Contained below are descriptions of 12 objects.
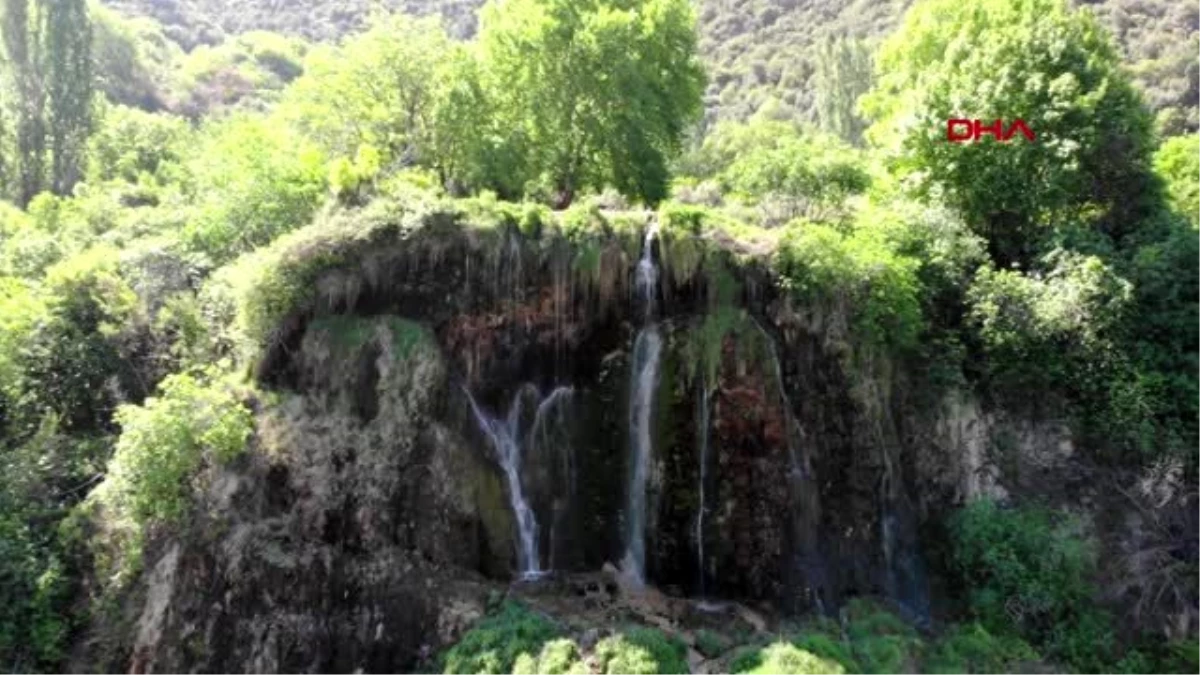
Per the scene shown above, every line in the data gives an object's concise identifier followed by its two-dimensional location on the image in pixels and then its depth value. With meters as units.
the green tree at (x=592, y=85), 22.23
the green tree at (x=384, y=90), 24.72
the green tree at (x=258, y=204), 21.16
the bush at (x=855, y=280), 17.25
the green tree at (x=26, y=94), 37.44
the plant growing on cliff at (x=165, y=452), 15.48
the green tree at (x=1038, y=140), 20.47
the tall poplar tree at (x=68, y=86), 38.00
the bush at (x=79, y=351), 18.94
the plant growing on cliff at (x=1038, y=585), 16.02
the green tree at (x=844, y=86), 54.03
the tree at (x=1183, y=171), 22.38
